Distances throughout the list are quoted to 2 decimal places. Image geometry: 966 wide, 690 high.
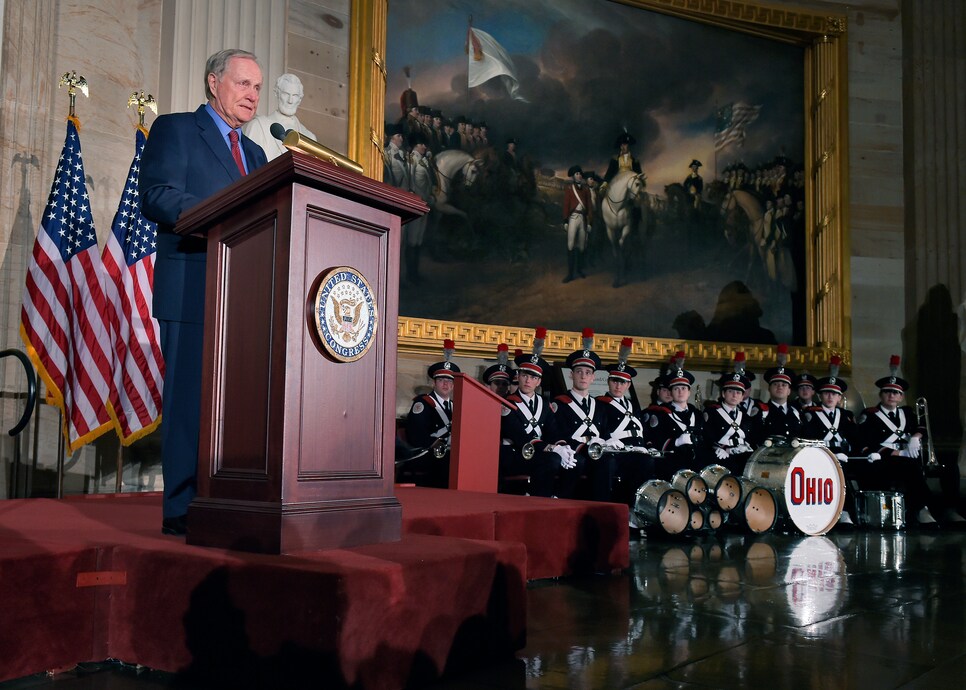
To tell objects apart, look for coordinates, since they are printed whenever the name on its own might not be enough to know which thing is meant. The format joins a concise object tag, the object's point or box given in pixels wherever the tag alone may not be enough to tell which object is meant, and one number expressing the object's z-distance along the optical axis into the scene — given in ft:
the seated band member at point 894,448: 31.86
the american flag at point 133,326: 20.18
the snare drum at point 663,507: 22.02
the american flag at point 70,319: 19.25
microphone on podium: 8.37
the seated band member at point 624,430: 27.22
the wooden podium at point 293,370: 8.42
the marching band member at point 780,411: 33.04
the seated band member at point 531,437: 25.57
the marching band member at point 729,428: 29.81
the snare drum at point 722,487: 23.95
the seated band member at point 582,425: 26.43
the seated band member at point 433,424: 26.22
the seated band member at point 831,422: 33.12
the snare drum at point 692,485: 23.13
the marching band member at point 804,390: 34.99
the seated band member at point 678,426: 29.07
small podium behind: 20.74
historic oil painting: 30.86
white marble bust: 22.45
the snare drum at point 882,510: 28.63
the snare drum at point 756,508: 24.23
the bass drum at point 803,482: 24.47
